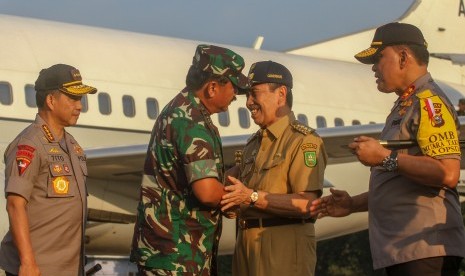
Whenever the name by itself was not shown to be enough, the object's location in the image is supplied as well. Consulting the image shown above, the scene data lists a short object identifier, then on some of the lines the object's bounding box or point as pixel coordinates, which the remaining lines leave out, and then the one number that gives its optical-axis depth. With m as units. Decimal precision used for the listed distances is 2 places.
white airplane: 13.12
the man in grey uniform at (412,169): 4.81
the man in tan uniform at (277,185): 5.69
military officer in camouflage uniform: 5.25
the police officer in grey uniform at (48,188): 5.53
